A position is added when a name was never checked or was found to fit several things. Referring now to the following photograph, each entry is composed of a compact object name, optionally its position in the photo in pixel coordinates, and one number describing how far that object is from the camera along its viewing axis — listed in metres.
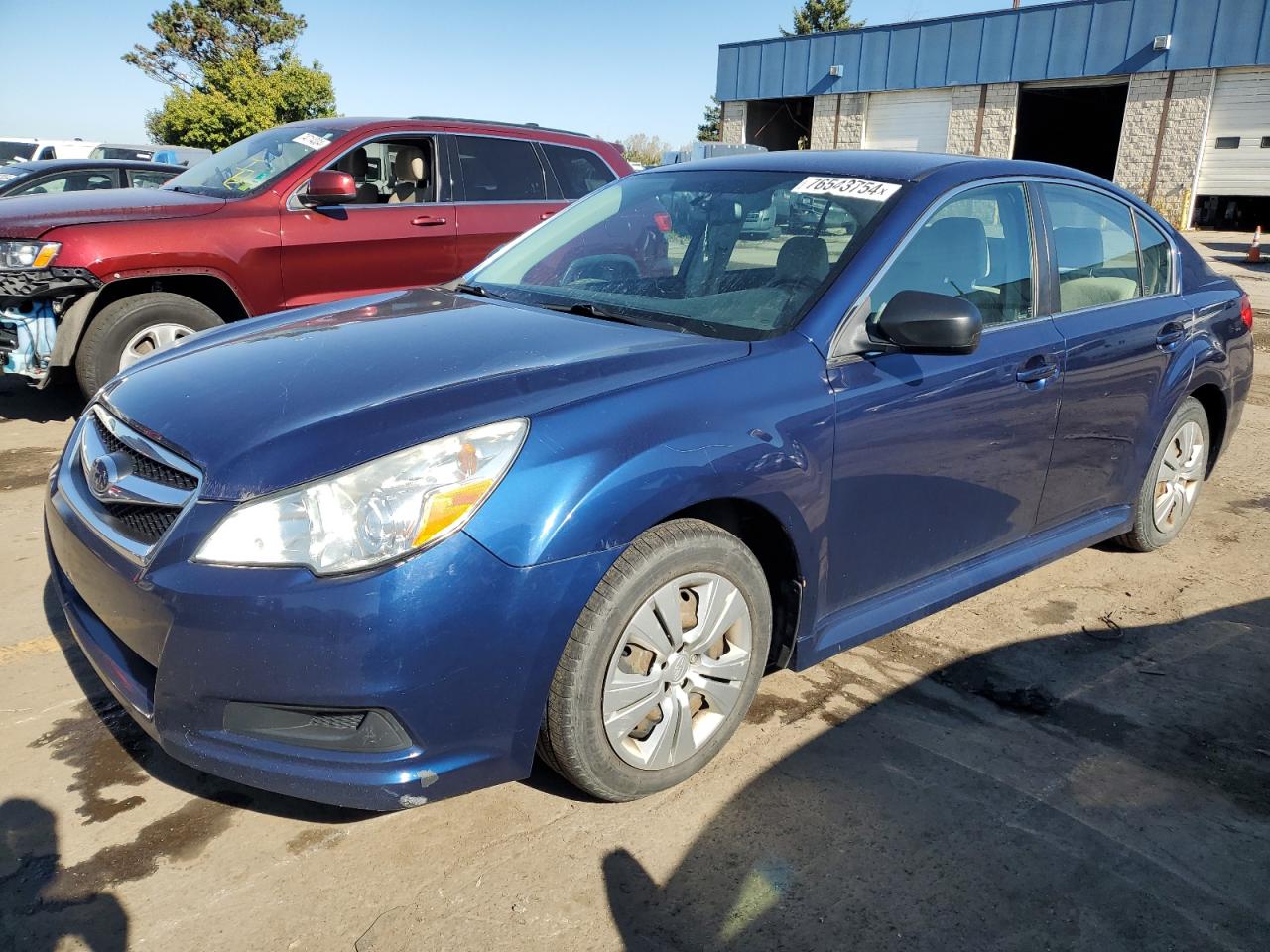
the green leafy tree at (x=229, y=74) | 37.16
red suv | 5.47
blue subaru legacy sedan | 2.09
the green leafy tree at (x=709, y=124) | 59.59
